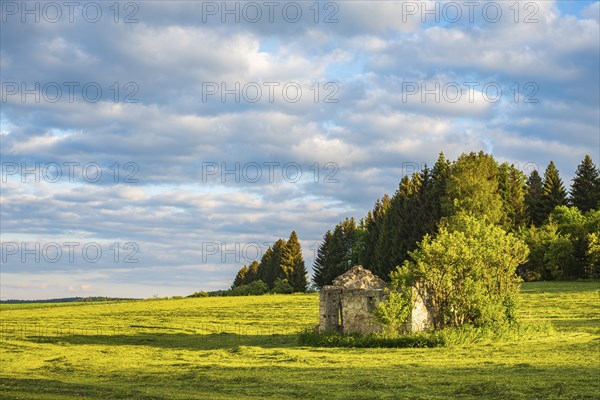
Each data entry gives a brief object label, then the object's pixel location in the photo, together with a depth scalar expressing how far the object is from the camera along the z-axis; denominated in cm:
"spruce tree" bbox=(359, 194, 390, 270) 13338
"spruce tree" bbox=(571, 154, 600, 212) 12300
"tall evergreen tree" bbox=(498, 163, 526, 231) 11594
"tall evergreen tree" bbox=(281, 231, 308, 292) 14675
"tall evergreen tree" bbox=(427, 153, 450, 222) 11700
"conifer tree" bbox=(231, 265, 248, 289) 18562
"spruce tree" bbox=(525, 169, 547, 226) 12602
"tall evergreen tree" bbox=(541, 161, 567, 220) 12475
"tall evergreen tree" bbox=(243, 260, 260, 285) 17675
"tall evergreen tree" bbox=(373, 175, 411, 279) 12110
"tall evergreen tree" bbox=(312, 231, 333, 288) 14788
